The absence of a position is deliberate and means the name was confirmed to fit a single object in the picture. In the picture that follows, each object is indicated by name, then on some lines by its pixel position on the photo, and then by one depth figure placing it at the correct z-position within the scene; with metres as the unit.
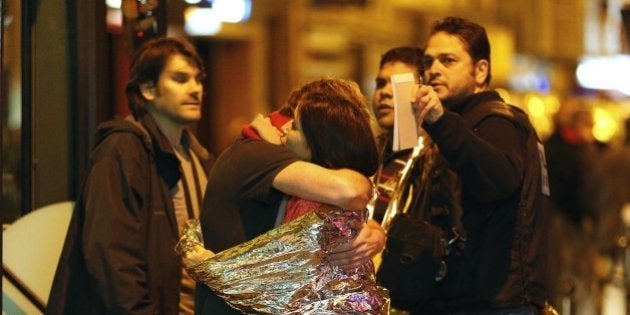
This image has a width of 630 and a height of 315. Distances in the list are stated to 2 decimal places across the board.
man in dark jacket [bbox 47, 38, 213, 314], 9.11
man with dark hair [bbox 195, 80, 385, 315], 7.73
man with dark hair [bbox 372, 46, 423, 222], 10.18
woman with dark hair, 7.81
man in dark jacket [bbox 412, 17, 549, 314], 8.92
